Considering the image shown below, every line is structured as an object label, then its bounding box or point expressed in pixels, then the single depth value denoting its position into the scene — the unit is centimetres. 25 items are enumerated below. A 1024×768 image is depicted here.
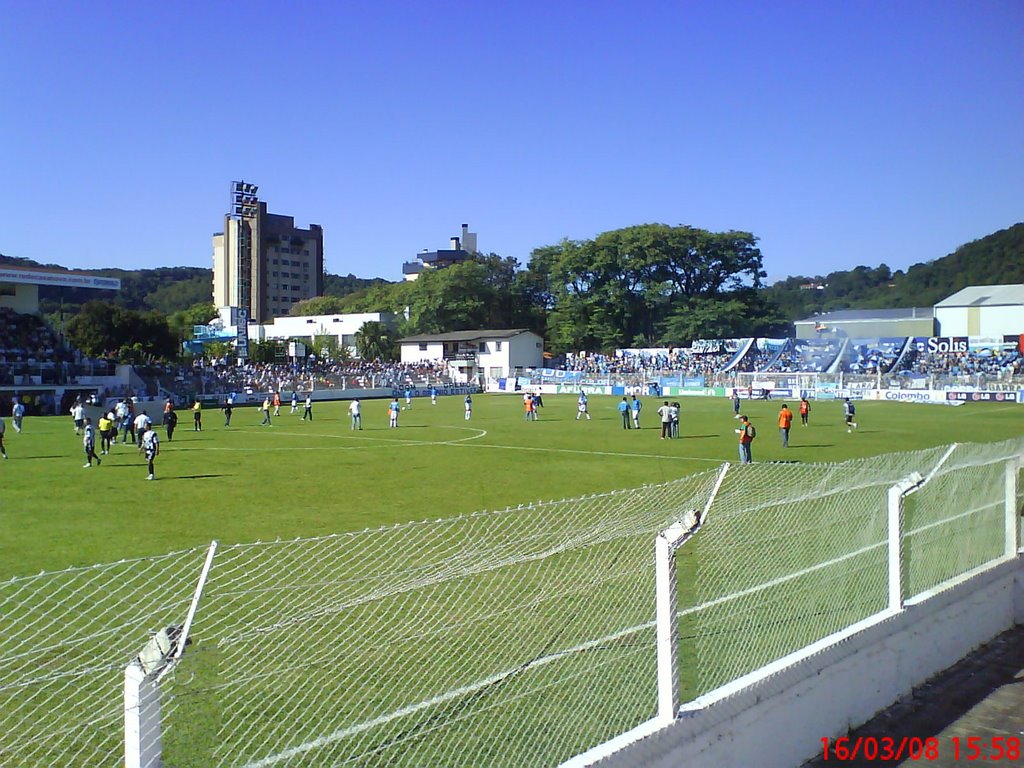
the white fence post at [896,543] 741
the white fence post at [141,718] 336
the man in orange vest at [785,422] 2922
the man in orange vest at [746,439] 2421
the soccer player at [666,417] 3291
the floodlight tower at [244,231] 12444
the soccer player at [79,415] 3133
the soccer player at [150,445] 2178
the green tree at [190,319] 11383
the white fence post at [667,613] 502
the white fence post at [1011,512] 977
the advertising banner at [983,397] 5383
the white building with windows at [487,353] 8700
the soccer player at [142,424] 2519
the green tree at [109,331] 8406
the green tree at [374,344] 10112
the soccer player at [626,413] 3789
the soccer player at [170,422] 3281
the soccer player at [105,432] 2767
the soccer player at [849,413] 3538
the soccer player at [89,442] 2422
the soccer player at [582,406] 4434
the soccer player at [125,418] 3142
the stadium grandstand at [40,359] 5284
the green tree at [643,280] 9562
